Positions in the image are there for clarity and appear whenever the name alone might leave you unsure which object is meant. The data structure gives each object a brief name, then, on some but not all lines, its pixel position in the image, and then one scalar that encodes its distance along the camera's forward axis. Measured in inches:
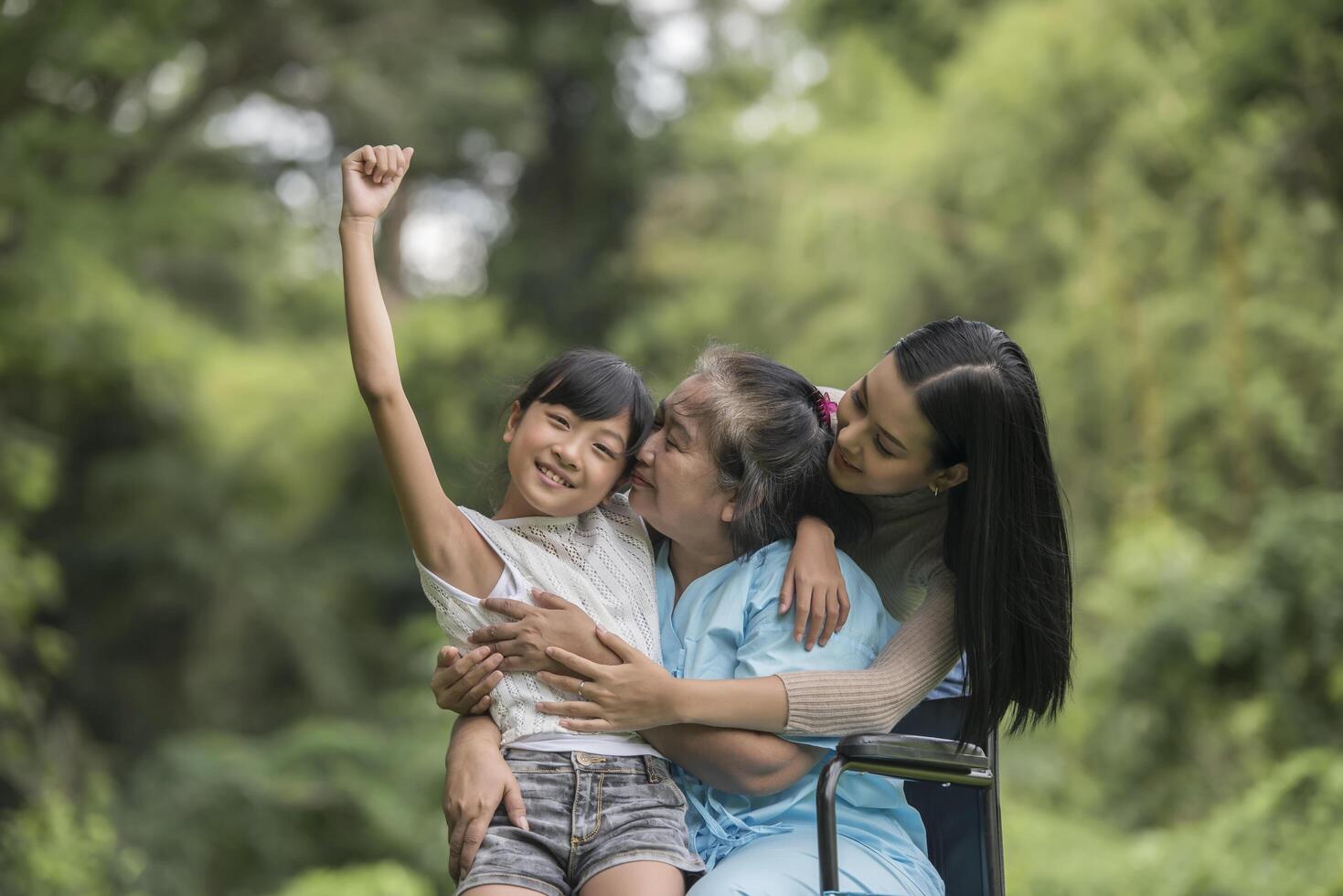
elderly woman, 230.1
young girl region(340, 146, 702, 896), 227.0
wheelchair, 227.9
